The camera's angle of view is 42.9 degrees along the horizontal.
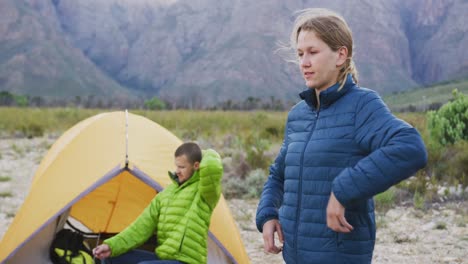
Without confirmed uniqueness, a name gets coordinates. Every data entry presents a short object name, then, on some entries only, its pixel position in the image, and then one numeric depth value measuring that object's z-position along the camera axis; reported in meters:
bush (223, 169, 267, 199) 8.64
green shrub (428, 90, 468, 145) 10.20
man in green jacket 3.72
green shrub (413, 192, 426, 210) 7.49
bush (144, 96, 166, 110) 50.62
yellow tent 4.40
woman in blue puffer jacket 2.01
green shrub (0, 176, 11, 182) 10.03
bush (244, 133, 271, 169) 10.16
